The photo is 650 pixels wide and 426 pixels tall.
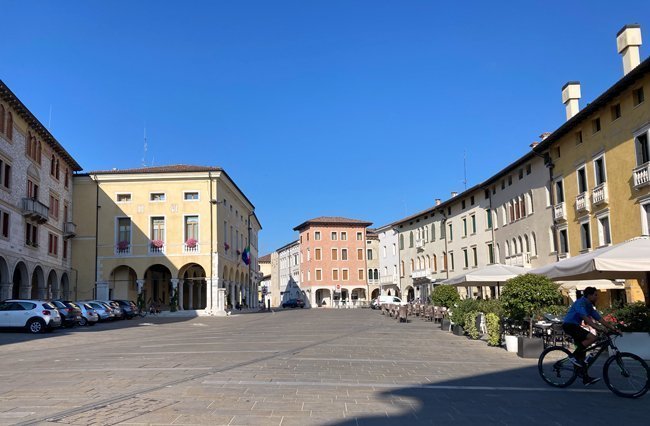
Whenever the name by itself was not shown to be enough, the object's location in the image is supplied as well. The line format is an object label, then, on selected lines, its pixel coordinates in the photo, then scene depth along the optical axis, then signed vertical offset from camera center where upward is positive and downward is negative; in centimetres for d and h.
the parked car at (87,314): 3129 -96
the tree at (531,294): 1444 -30
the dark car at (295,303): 8325 -187
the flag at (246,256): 5497 +355
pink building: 8631 +430
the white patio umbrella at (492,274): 2184 +40
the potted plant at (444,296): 2909 -53
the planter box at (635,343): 1264 -143
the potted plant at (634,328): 1269 -110
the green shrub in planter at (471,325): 1931 -138
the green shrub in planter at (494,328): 1630 -127
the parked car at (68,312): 2763 -71
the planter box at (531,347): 1364 -155
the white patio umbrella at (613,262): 1205 +41
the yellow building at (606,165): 2198 +517
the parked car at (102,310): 3472 -80
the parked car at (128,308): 3941 -81
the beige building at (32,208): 3195 +586
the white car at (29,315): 2483 -68
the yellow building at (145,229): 4578 +539
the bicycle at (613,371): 834 -140
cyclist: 902 -70
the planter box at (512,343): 1494 -157
